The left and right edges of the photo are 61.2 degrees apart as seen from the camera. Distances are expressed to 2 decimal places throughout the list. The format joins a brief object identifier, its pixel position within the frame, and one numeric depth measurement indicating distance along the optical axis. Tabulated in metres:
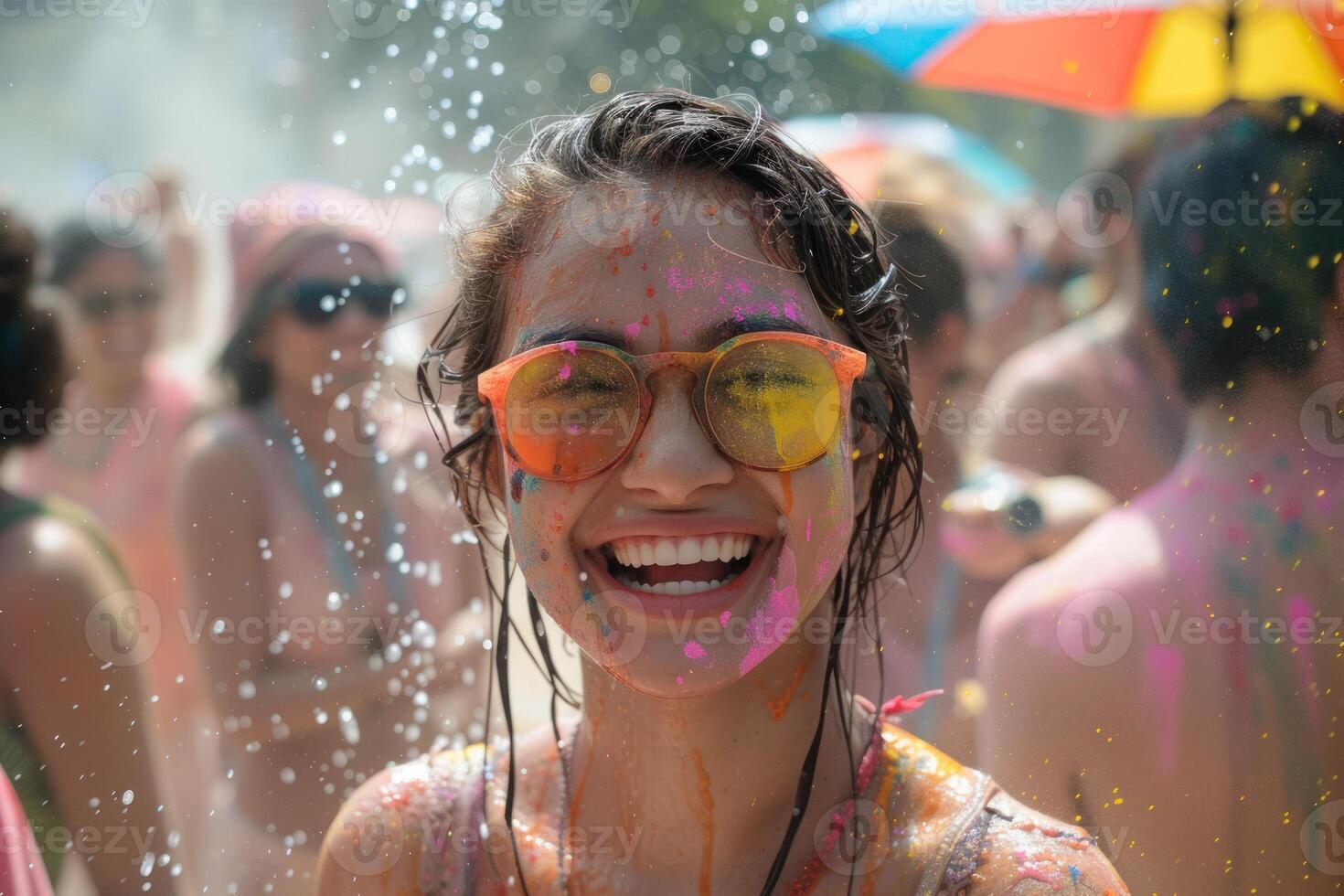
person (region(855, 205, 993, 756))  2.88
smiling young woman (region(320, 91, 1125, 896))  1.48
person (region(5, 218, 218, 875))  3.61
